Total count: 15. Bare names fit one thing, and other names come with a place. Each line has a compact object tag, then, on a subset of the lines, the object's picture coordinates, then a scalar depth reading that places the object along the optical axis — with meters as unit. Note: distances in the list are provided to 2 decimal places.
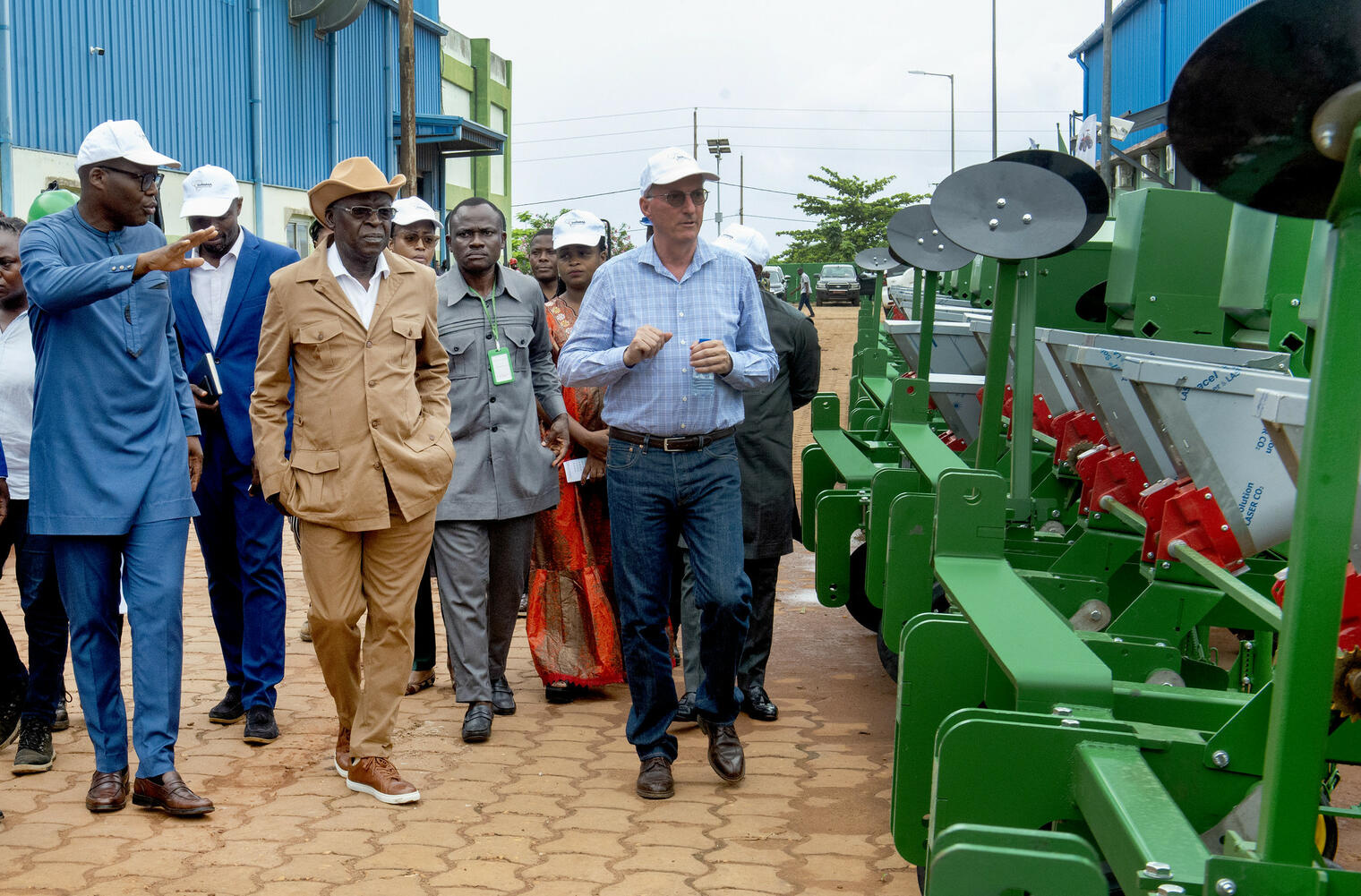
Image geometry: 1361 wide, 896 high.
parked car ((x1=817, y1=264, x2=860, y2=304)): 45.44
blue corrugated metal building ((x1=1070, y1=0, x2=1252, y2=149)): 28.70
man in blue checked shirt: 4.57
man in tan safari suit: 4.50
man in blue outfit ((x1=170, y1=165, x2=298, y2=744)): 5.27
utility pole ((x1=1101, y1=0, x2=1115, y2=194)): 22.50
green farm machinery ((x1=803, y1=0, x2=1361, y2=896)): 1.76
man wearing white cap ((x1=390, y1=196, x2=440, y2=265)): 6.55
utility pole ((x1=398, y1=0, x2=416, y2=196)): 20.50
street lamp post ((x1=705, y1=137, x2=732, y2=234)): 63.19
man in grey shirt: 5.50
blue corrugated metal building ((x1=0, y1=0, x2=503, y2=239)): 17.58
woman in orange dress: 5.97
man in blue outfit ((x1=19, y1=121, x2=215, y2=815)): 4.29
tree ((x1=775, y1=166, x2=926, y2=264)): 66.19
